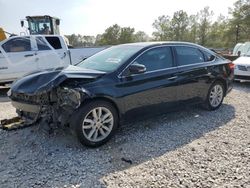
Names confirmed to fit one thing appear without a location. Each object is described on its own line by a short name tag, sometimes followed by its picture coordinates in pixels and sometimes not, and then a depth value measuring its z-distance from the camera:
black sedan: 2.74
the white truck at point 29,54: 6.00
